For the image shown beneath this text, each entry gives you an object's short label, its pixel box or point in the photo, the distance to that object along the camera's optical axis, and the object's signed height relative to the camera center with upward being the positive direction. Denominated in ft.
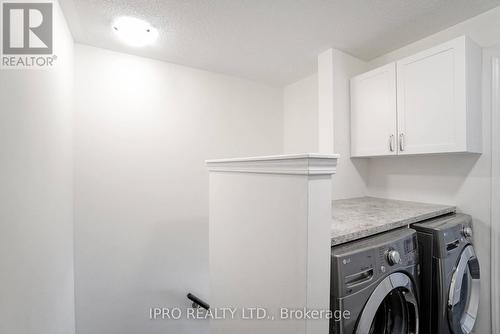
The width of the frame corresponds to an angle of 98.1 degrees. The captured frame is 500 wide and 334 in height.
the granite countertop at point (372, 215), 3.27 -0.96
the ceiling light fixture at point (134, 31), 4.89 +3.28
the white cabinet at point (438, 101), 4.41 +1.46
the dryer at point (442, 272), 3.74 -1.90
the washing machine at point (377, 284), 2.67 -1.59
